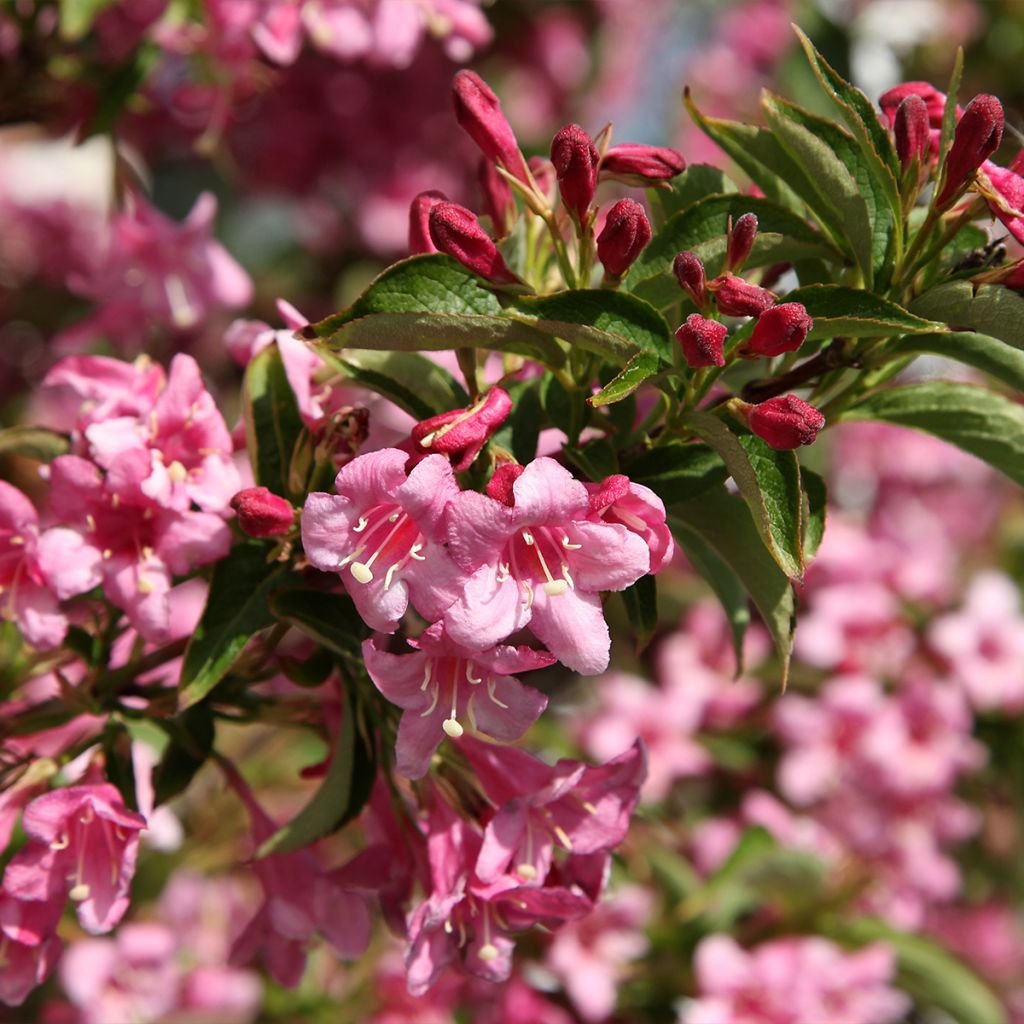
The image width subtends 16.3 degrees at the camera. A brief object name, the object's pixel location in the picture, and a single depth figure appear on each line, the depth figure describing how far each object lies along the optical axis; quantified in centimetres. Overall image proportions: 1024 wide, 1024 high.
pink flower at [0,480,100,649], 60
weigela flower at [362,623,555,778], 58
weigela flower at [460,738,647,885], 60
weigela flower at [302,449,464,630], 56
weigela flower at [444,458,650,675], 56
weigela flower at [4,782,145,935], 60
